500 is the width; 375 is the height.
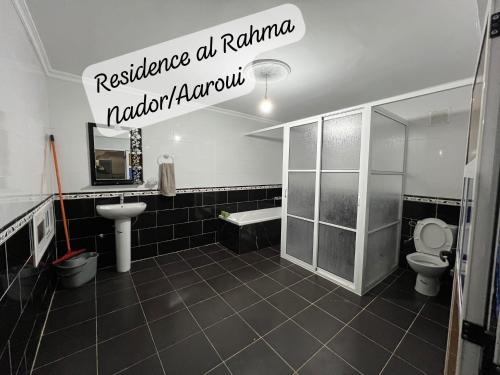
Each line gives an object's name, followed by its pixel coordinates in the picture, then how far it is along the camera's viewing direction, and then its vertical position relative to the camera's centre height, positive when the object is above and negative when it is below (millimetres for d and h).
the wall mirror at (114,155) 2395 +245
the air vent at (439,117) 2357 +756
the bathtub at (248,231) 3018 -890
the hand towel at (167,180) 2803 -74
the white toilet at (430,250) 2008 -819
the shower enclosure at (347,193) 2023 -177
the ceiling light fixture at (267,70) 1936 +1108
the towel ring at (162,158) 2863 +243
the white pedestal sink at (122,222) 2234 -579
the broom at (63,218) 2059 -485
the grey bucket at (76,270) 2016 -1017
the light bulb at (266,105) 2170 +787
